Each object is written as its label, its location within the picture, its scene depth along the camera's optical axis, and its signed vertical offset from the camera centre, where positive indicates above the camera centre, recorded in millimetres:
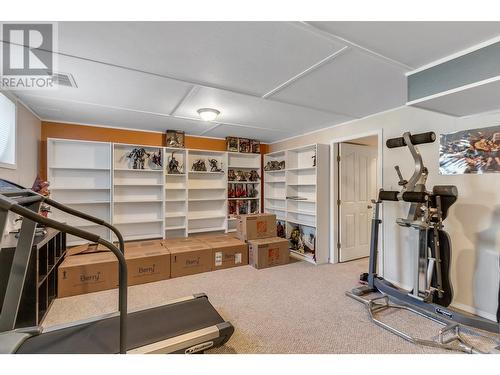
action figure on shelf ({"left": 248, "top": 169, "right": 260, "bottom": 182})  5081 +259
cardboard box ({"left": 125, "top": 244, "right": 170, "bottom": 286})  3102 -1039
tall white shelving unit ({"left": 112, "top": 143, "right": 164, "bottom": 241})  4004 -161
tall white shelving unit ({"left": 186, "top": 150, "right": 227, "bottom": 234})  4602 -143
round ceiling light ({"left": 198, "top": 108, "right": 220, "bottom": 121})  3021 +965
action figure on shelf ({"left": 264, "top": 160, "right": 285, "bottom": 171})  4812 +474
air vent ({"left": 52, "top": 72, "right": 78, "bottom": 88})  2139 +1022
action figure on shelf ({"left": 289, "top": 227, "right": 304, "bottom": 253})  4461 -993
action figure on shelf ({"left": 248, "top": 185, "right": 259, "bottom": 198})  5129 -86
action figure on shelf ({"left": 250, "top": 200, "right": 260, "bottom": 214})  5136 -413
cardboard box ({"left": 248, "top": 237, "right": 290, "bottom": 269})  3754 -1050
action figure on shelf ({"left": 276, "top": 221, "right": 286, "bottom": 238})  4739 -849
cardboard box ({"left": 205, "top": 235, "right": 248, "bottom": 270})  3658 -1029
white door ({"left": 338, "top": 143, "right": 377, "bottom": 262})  4043 -138
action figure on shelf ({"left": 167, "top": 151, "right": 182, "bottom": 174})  4254 +401
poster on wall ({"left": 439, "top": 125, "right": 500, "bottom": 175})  2242 +375
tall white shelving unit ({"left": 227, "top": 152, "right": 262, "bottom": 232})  4906 +62
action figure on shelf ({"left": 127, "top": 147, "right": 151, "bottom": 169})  4047 +529
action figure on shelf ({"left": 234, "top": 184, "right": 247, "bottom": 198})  4953 -64
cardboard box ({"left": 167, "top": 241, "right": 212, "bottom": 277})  3361 -1035
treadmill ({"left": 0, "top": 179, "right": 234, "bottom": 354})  1194 -1039
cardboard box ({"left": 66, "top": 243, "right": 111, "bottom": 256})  3146 -852
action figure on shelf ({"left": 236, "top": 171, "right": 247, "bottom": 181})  4938 +254
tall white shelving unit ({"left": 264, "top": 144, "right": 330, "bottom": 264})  3961 -114
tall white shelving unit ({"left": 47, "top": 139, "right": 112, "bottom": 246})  3625 +152
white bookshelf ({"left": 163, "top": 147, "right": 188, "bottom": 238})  4297 -153
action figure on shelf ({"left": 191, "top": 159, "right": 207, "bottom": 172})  4500 +417
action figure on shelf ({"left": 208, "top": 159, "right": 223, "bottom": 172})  4656 +433
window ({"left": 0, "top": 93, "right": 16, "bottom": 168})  2457 +599
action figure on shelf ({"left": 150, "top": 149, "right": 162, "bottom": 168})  4172 +508
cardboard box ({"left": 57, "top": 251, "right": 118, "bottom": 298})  2736 -1040
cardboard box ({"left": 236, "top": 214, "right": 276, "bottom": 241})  4051 -670
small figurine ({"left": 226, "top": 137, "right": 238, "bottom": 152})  4766 +897
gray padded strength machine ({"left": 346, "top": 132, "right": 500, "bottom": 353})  2070 -685
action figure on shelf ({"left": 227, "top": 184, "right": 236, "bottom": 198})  4844 -82
